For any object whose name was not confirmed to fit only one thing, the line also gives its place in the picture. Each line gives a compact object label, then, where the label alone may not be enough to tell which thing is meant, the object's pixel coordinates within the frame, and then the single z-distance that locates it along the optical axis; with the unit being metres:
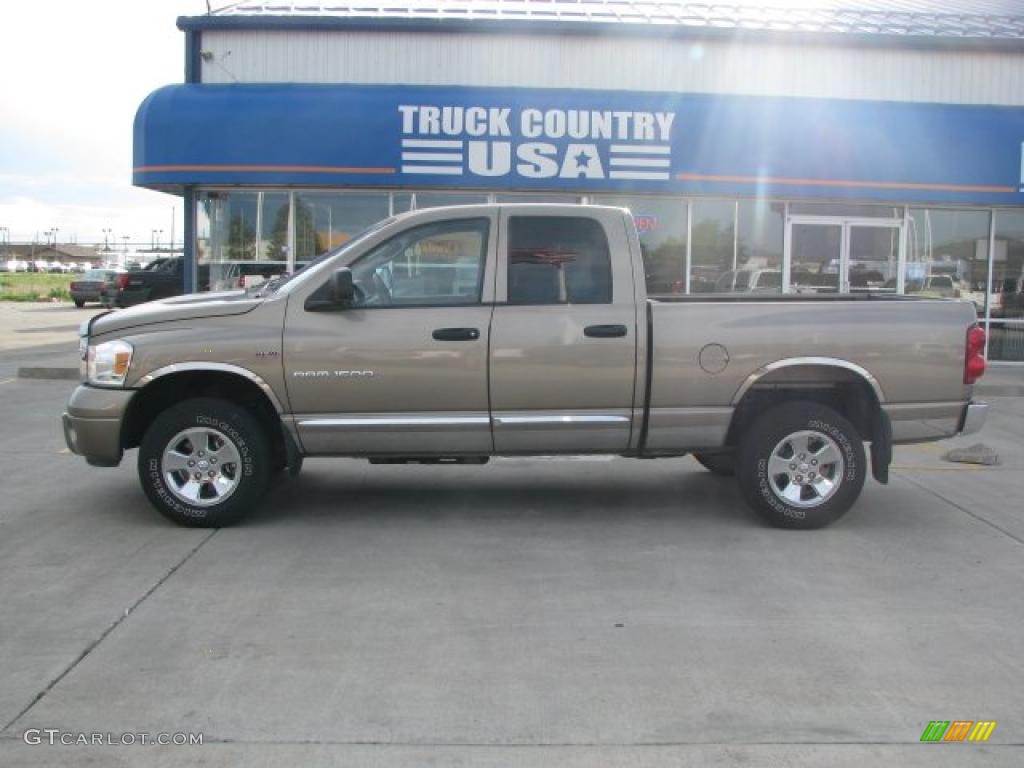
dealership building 14.79
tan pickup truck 6.24
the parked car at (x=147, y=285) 28.62
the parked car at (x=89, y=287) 36.16
